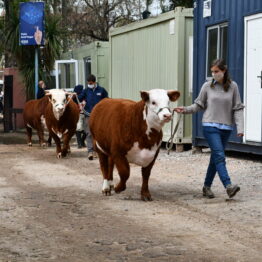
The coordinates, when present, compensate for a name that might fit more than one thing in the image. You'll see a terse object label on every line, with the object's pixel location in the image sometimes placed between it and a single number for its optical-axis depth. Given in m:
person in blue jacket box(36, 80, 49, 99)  24.05
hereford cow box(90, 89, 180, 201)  9.51
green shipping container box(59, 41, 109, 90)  22.84
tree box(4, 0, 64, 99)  29.55
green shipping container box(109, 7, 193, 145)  17.03
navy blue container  14.30
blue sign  24.70
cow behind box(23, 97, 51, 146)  20.45
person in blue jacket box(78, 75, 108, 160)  16.17
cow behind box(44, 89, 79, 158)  17.09
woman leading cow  9.70
